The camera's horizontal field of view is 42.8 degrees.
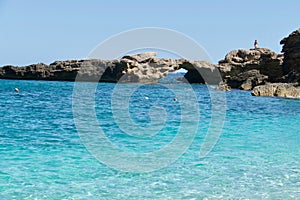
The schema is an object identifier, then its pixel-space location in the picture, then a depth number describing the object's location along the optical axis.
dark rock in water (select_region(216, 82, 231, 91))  52.67
